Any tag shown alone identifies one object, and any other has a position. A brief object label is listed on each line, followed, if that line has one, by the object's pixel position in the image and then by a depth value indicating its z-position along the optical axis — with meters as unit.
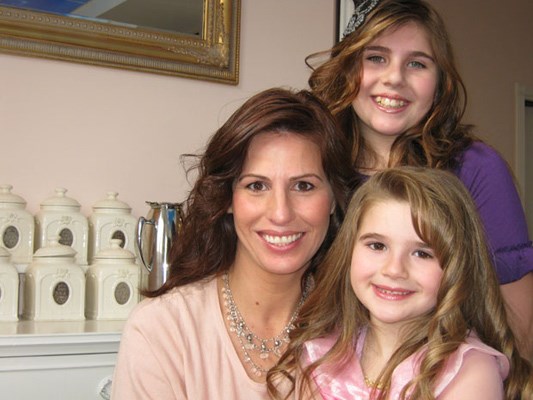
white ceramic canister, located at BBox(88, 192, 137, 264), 2.25
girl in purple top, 1.62
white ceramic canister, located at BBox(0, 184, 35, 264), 2.10
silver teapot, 2.15
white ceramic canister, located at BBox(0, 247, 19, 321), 2.00
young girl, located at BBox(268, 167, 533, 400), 1.30
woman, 1.45
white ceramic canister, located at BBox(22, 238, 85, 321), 2.06
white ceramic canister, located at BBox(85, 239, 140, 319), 2.14
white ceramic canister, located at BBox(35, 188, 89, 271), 2.17
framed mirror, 2.19
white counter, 1.80
